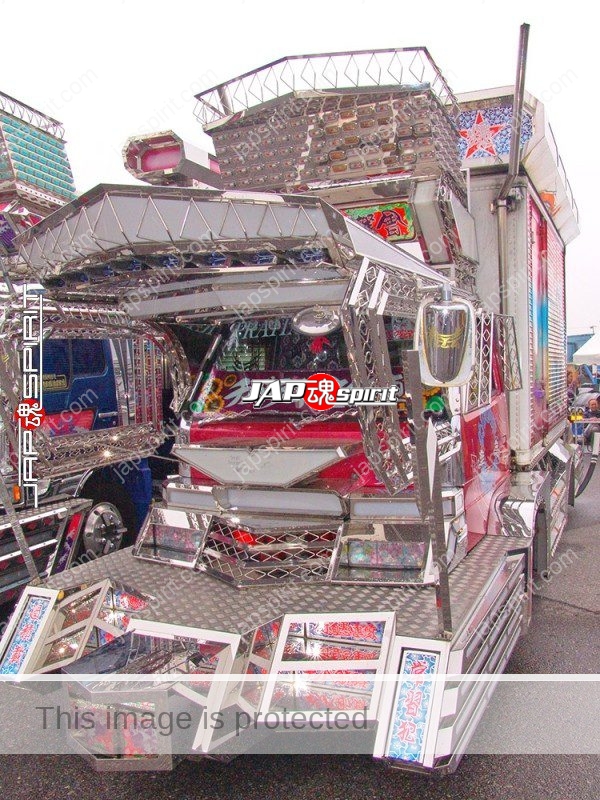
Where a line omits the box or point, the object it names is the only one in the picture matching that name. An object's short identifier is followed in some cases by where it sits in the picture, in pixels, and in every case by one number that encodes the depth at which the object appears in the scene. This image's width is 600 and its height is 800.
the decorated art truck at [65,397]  4.46
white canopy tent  18.16
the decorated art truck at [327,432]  2.58
